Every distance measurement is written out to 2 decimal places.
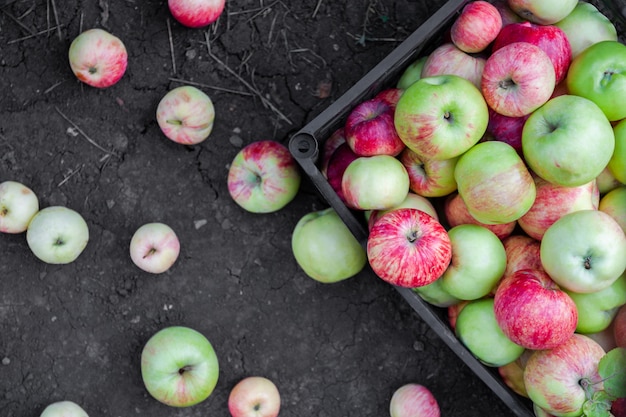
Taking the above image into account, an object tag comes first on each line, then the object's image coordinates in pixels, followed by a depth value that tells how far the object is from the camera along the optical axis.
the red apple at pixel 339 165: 1.49
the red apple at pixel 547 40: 1.45
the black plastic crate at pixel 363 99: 1.47
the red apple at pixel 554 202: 1.45
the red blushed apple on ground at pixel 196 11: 1.57
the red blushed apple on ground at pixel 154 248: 1.57
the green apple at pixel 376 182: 1.45
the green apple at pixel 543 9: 1.47
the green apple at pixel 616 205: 1.46
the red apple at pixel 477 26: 1.46
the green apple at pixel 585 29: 1.48
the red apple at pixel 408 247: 1.43
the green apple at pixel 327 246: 1.53
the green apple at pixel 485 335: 1.47
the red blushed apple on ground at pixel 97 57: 1.57
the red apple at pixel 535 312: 1.42
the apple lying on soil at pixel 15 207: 1.57
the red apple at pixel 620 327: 1.45
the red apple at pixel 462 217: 1.48
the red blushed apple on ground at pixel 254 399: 1.57
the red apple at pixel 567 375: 1.43
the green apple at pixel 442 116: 1.42
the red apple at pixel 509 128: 1.46
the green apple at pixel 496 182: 1.42
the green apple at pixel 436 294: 1.50
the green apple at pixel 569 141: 1.40
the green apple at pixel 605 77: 1.43
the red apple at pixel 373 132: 1.47
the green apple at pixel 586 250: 1.42
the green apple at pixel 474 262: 1.45
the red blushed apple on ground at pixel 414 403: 1.57
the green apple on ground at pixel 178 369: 1.55
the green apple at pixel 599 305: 1.46
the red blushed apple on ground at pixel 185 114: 1.57
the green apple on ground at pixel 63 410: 1.57
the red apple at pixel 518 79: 1.42
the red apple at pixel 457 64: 1.47
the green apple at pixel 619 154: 1.45
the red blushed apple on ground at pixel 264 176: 1.55
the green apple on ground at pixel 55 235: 1.56
